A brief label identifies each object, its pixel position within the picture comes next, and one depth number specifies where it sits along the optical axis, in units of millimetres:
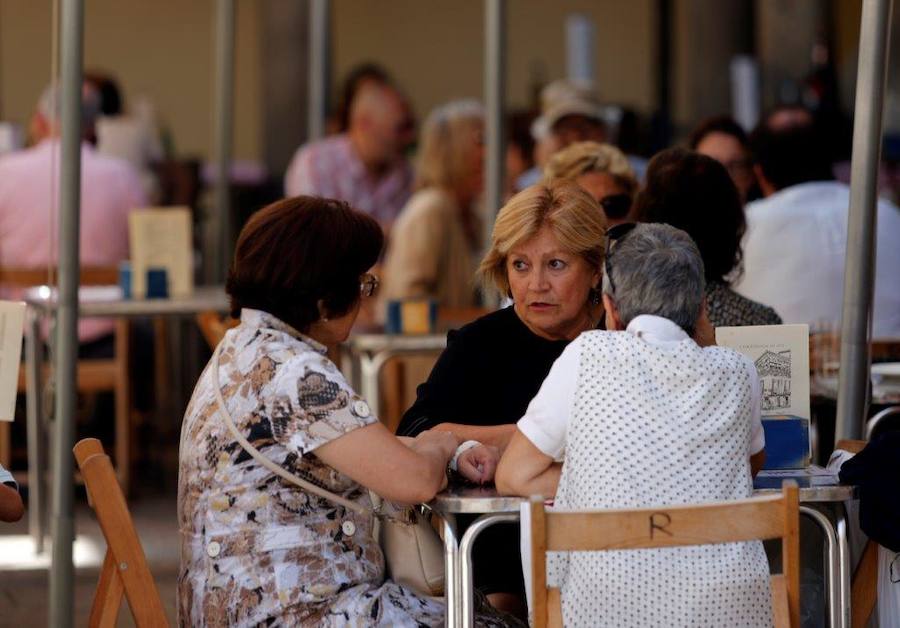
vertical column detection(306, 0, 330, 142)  15135
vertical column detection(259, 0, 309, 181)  23972
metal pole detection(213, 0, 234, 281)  15614
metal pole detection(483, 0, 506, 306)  11315
